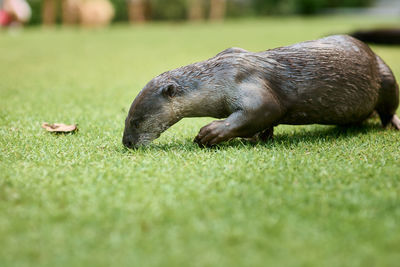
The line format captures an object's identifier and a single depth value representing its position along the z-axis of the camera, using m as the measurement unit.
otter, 2.52
